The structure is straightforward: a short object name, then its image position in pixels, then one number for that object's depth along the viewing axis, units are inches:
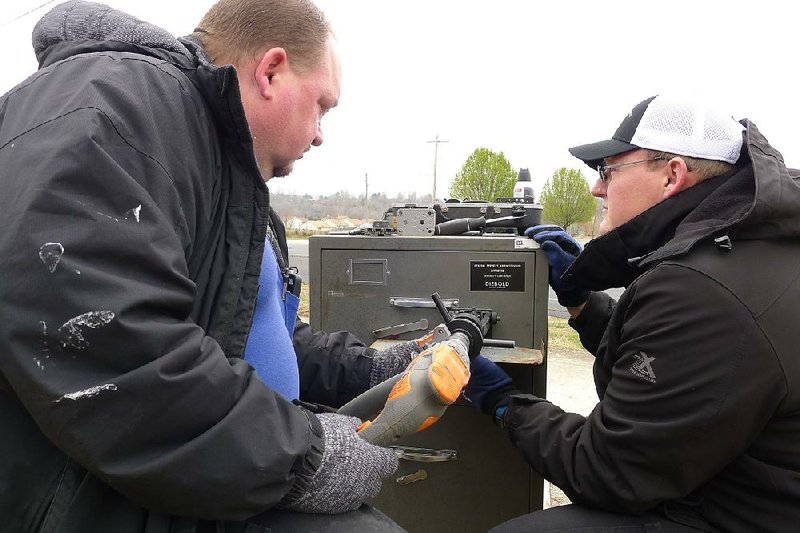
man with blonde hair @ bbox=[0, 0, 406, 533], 37.8
